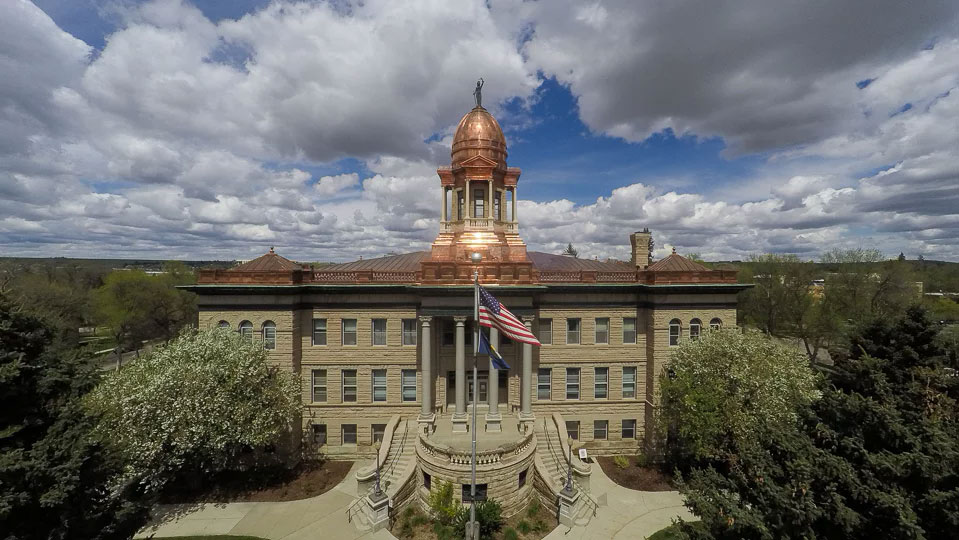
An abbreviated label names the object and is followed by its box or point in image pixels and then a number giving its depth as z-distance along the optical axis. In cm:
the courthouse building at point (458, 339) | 2136
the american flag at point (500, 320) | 1451
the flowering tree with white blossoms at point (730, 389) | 1738
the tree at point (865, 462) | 826
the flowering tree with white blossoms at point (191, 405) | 1610
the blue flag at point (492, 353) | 1448
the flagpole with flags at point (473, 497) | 1407
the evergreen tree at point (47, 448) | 862
